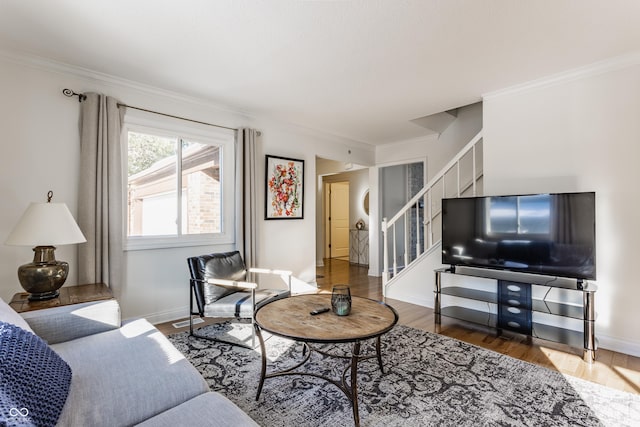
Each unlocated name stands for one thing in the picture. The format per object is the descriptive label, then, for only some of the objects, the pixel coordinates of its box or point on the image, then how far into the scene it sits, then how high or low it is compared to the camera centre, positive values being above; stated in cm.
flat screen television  262 -20
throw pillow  93 -54
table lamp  219 -15
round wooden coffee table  177 -68
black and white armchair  278 -72
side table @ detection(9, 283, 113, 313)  211 -58
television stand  253 -90
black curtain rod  284 +110
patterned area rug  180 -116
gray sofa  116 -72
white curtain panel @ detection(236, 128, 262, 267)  392 +20
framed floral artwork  434 +38
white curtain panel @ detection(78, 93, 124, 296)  283 +22
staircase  398 +25
